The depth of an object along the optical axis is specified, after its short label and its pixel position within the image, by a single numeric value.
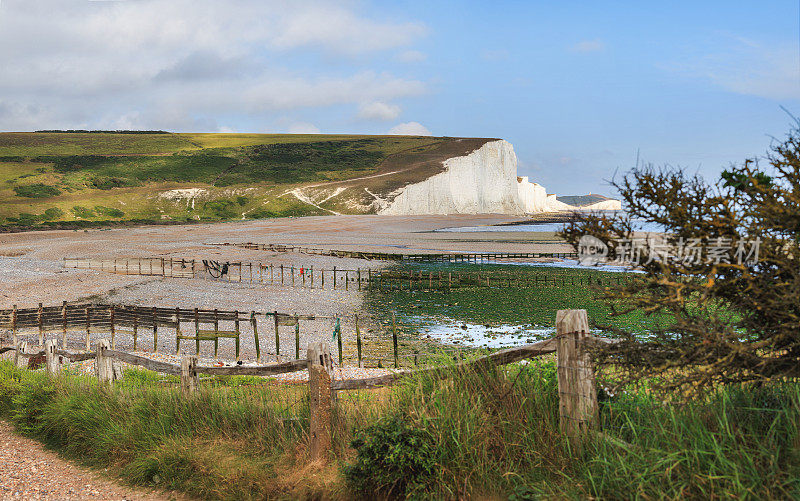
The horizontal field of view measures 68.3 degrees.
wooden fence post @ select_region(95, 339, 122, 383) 10.16
